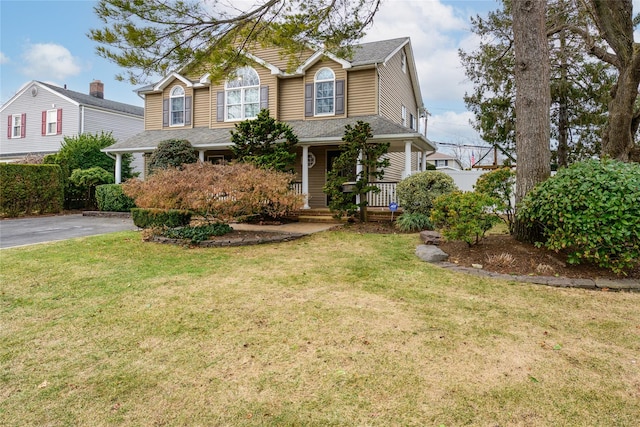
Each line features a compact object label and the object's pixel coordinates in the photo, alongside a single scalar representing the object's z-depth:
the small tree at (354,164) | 10.36
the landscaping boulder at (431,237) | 7.21
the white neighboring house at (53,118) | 21.66
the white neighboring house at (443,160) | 48.86
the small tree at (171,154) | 13.75
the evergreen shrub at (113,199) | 15.05
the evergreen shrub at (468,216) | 6.00
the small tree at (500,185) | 6.73
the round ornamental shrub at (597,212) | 4.52
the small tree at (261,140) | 11.44
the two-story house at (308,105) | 13.62
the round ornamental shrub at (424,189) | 9.94
